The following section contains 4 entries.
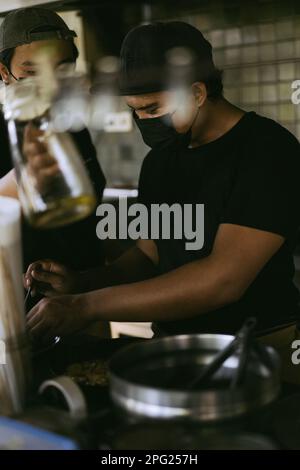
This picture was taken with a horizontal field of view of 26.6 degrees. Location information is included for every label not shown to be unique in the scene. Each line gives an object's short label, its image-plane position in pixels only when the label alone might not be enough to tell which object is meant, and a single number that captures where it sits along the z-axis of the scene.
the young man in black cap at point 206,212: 1.82
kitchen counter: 1.05
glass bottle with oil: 1.08
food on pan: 1.52
